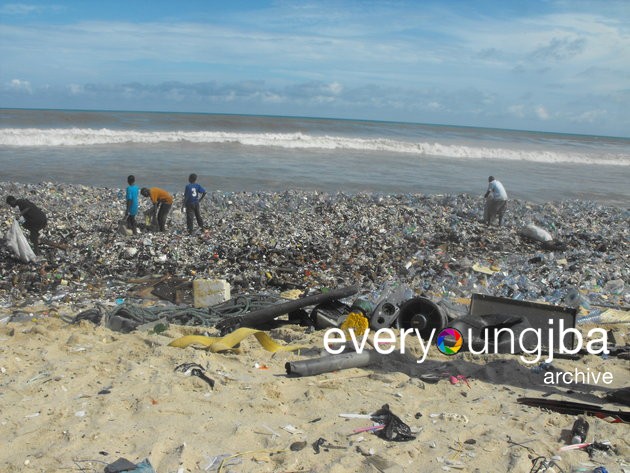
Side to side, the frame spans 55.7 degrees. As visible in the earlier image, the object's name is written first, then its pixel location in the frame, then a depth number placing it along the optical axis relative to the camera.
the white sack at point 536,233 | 12.97
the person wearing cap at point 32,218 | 10.77
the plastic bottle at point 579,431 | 4.20
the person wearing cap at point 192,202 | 13.05
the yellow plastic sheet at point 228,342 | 6.04
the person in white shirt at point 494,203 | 14.79
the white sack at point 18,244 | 10.23
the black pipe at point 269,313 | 6.99
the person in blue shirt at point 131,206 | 12.71
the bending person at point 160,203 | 12.94
